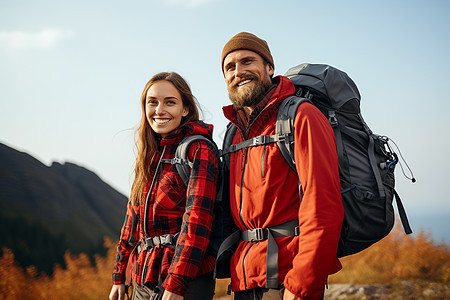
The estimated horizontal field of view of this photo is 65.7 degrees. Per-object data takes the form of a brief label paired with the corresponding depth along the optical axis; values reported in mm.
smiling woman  2580
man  2031
